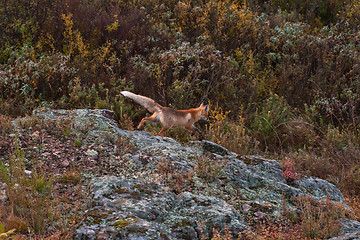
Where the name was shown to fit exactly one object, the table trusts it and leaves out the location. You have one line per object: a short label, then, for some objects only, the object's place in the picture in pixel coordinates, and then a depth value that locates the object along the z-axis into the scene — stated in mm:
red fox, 13227
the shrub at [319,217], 7289
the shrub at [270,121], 15836
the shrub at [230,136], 13453
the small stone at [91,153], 9741
